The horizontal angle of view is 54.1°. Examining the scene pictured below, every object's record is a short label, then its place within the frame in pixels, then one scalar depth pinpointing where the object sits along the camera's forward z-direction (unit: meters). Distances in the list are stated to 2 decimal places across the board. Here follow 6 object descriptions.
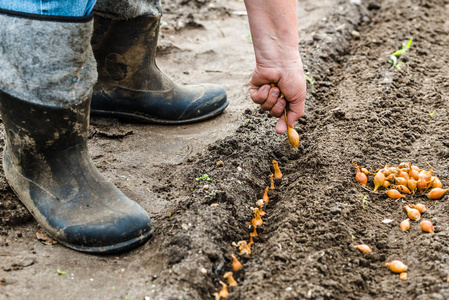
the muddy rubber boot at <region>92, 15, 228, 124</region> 2.37
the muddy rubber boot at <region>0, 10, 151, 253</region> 1.54
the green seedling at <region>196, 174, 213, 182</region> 2.09
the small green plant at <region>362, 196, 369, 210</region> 1.93
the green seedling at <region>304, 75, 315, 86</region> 3.03
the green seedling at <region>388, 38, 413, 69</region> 3.22
